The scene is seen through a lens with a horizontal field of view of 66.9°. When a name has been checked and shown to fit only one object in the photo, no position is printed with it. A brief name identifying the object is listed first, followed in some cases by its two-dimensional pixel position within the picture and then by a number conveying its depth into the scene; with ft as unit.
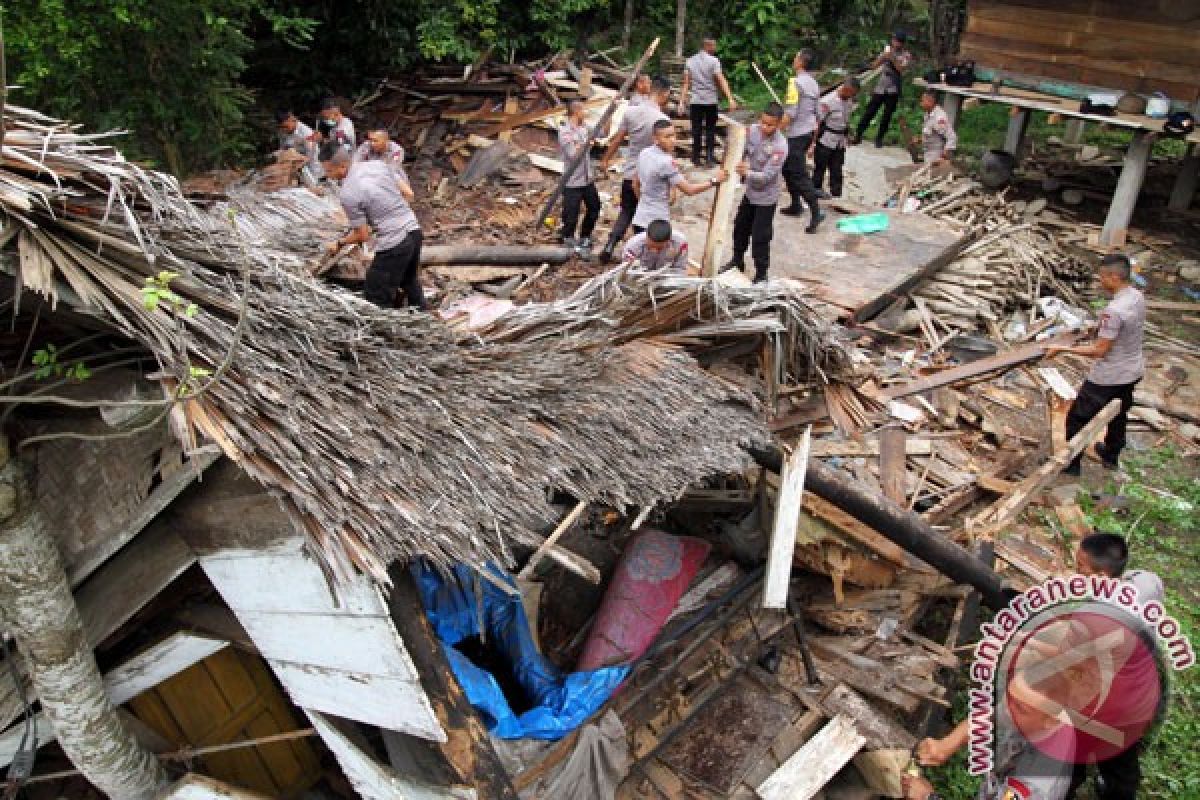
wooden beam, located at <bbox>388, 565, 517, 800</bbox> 13.43
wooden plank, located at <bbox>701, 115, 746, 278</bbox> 24.18
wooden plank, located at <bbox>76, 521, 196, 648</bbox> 14.33
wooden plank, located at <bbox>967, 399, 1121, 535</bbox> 25.26
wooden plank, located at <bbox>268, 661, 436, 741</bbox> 13.25
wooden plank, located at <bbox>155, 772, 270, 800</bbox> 15.34
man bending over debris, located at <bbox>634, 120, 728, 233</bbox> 30.55
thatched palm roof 11.08
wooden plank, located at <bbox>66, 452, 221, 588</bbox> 12.79
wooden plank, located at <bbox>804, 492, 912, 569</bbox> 22.77
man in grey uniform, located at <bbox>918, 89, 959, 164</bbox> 46.88
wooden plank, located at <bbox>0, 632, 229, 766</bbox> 15.17
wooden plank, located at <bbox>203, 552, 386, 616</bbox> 12.53
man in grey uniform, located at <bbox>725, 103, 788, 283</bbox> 32.65
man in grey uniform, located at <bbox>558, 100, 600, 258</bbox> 37.14
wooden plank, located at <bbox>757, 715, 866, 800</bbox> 18.48
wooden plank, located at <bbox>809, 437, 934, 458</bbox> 29.19
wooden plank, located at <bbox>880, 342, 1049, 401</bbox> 31.86
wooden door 17.11
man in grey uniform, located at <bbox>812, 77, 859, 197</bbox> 41.16
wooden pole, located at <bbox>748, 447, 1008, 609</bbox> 21.11
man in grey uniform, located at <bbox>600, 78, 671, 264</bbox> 36.17
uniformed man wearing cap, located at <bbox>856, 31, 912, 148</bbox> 48.73
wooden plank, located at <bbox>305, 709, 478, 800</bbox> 14.57
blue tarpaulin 16.72
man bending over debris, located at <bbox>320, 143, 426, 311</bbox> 26.37
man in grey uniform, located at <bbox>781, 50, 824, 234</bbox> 38.75
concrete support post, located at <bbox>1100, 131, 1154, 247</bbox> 43.91
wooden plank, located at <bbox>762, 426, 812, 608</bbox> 18.26
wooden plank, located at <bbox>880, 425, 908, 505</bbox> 27.89
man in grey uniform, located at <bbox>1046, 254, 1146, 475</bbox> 26.78
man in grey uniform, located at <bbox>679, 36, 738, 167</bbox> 45.06
